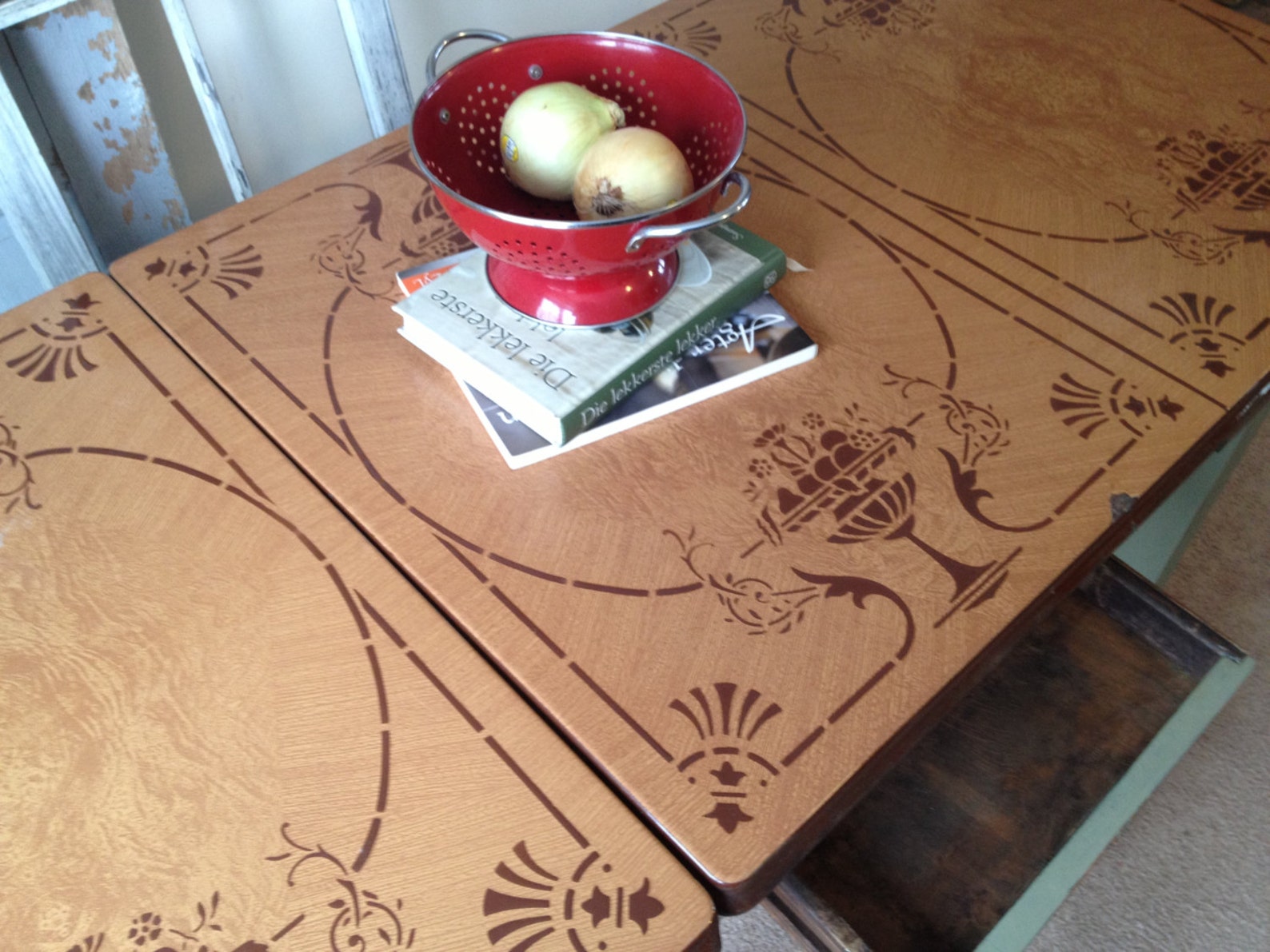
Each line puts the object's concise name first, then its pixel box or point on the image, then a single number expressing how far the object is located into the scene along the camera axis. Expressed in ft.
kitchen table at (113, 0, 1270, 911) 2.10
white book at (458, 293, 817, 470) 2.53
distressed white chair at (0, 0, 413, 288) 3.26
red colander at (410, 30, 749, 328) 2.34
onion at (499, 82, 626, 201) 2.55
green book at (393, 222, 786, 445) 2.48
